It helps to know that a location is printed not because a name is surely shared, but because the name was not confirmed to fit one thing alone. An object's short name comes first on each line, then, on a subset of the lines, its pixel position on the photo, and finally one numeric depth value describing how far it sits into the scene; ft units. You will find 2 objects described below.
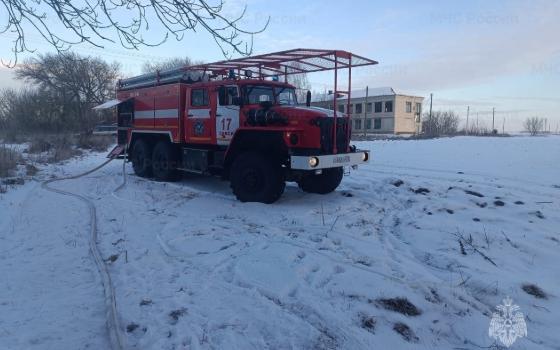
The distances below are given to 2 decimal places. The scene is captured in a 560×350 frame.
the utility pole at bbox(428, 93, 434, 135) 181.09
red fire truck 27.48
